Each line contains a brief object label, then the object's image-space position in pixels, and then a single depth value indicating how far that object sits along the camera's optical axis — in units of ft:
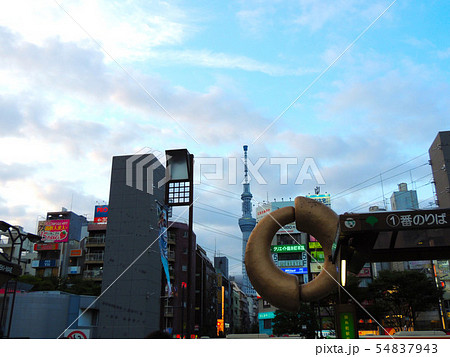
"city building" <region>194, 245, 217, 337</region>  247.91
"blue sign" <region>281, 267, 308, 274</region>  223.81
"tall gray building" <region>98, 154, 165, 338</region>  108.68
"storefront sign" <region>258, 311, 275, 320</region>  226.81
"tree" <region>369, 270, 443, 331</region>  138.92
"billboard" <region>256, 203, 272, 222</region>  281.99
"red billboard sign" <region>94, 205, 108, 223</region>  217.66
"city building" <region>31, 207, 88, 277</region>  221.87
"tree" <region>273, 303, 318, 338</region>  143.33
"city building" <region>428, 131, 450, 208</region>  185.57
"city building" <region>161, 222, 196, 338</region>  193.57
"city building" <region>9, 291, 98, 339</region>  125.59
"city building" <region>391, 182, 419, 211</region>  316.87
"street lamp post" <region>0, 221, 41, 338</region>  56.50
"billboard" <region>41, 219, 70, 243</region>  229.66
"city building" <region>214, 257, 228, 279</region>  414.00
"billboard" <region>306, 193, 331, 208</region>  291.52
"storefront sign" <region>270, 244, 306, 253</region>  228.76
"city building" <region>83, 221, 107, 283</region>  195.11
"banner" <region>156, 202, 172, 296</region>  95.33
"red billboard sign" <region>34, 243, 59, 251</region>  225.35
